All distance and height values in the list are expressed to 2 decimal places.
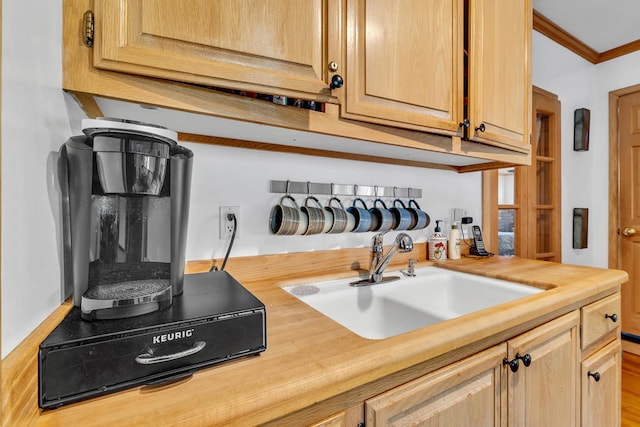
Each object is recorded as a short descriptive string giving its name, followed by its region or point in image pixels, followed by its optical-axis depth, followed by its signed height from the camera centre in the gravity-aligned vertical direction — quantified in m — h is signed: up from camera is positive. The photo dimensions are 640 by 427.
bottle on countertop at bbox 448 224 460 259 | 1.57 -0.16
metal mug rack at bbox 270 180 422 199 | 1.16 +0.10
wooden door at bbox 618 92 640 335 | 2.34 +0.07
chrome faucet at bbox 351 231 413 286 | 1.18 -0.18
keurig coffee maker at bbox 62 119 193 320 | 0.52 +0.00
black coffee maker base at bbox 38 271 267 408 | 0.41 -0.20
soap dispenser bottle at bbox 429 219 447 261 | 1.51 -0.16
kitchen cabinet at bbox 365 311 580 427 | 0.64 -0.43
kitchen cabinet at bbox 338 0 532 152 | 0.89 +0.49
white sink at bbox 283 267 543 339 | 1.03 -0.31
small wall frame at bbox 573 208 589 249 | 2.28 -0.10
